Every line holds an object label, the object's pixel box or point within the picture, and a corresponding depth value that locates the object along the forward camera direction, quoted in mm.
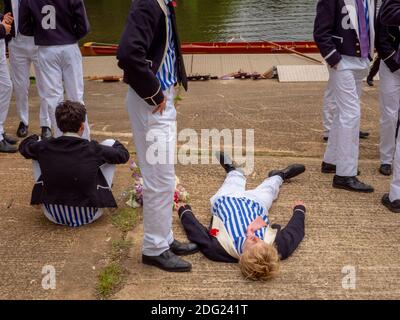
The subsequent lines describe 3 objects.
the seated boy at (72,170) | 4035
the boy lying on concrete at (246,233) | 3467
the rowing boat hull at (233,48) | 11383
